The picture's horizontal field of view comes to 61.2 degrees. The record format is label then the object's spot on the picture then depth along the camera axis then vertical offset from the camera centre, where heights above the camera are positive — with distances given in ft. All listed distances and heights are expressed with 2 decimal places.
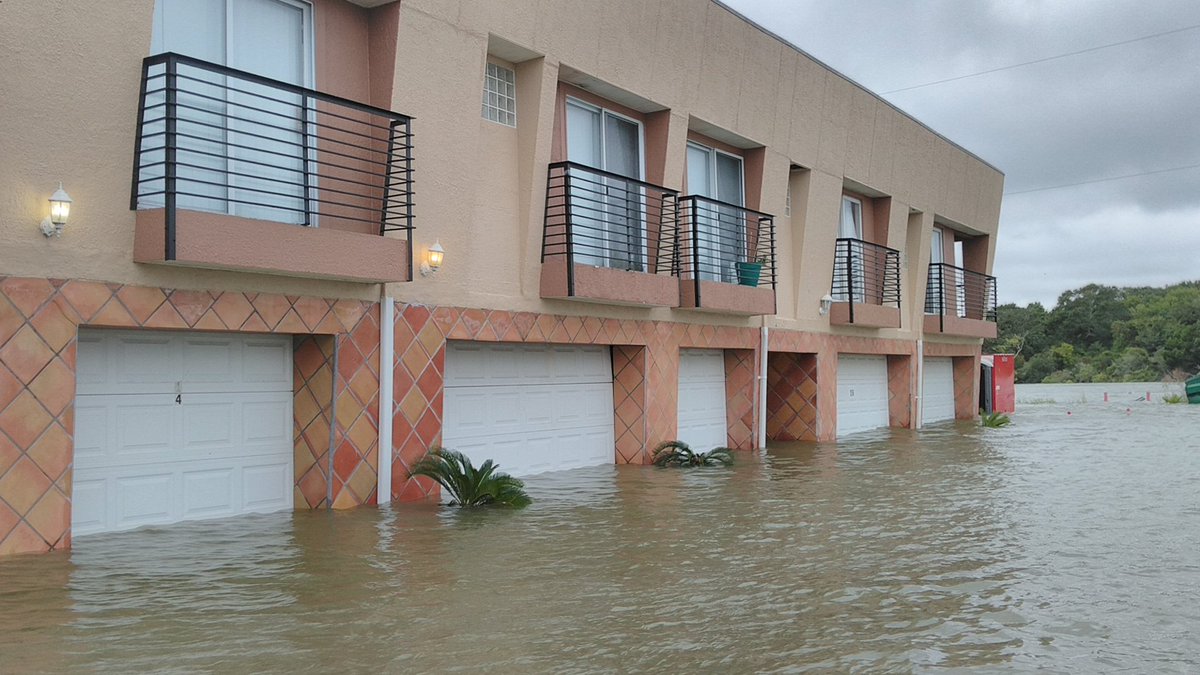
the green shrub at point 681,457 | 46.16 -4.19
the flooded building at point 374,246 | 24.57 +3.76
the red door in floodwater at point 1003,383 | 94.02 -1.26
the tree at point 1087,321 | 225.15 +11.10
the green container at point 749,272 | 52.13 +4.87
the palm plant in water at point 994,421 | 76.67 -3.91
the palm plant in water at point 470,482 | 33.35 -3.91
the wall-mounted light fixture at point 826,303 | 61.87 +3.95
